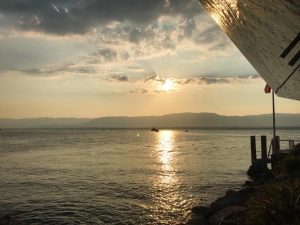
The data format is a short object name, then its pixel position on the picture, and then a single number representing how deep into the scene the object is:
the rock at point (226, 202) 13.33
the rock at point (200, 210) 14.65
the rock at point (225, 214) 9.54
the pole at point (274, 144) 23.96
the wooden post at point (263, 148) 26.38
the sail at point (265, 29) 3.31
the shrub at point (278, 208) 5.79
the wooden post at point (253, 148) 28.60
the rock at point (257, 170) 24.97
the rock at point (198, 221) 11.80
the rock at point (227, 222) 8.19
